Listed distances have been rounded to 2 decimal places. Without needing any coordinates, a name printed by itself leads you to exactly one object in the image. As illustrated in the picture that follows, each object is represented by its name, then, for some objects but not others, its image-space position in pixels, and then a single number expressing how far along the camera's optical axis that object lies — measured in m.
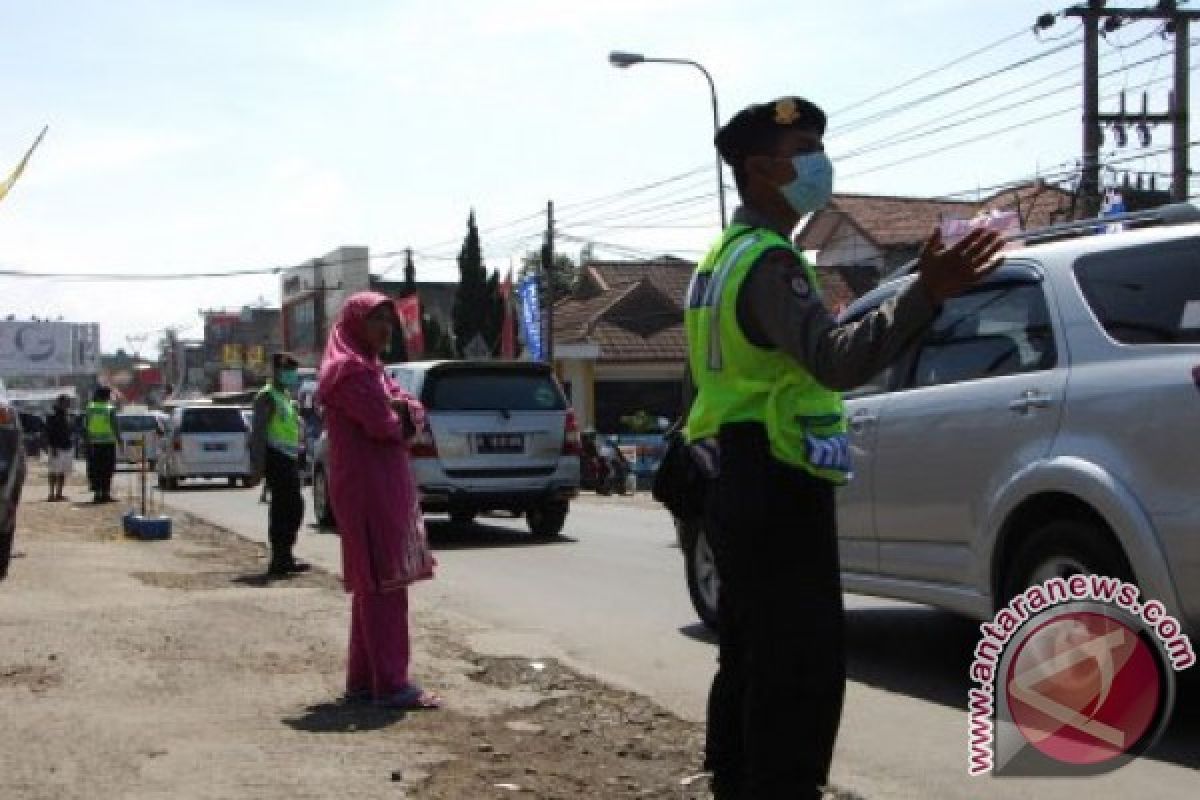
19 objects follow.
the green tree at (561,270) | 70.19
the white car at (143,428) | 34.88
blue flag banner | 39.66
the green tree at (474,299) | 58.16
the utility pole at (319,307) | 77.62
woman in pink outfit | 6.22
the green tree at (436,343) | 57.94
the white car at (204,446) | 28.20
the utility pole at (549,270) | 37.97
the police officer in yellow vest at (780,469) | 3.18
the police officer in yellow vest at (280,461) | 11.37
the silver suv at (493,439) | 14.07
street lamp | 27.66
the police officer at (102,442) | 22.05
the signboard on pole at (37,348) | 76.81
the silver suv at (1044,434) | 5.17
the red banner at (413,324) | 48.33
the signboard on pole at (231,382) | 91.75
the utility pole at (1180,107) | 24.30
